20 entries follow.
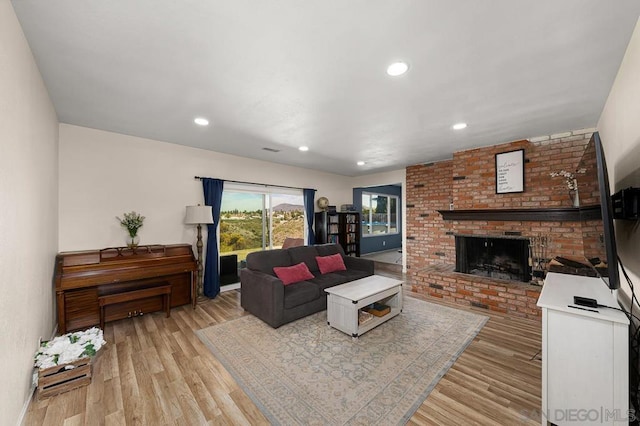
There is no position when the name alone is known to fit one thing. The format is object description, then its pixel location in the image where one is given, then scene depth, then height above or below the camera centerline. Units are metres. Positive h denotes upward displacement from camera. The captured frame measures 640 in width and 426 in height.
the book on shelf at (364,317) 2.84 -1.25
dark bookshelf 6.10 -0.44
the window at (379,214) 8.16 -0.05
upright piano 2.75 -0.89
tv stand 1.32 -0.87
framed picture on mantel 3.68 +0.63
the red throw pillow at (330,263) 4.04 -0.86
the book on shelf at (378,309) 3.02 -1.24
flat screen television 1.30 -0.02
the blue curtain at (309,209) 5.88 +0.09
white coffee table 2.73 -1.06
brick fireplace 3.34 -0.07
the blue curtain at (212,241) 4.11 -0.48
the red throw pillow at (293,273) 3.40 -0.87
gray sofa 3.00 -1.01
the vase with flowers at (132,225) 3.39 -0.16
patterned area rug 1.75 -1.40
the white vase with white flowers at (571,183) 3.26 +0.39
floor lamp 3.81 -0.06
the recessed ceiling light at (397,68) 1.84 +1.12
